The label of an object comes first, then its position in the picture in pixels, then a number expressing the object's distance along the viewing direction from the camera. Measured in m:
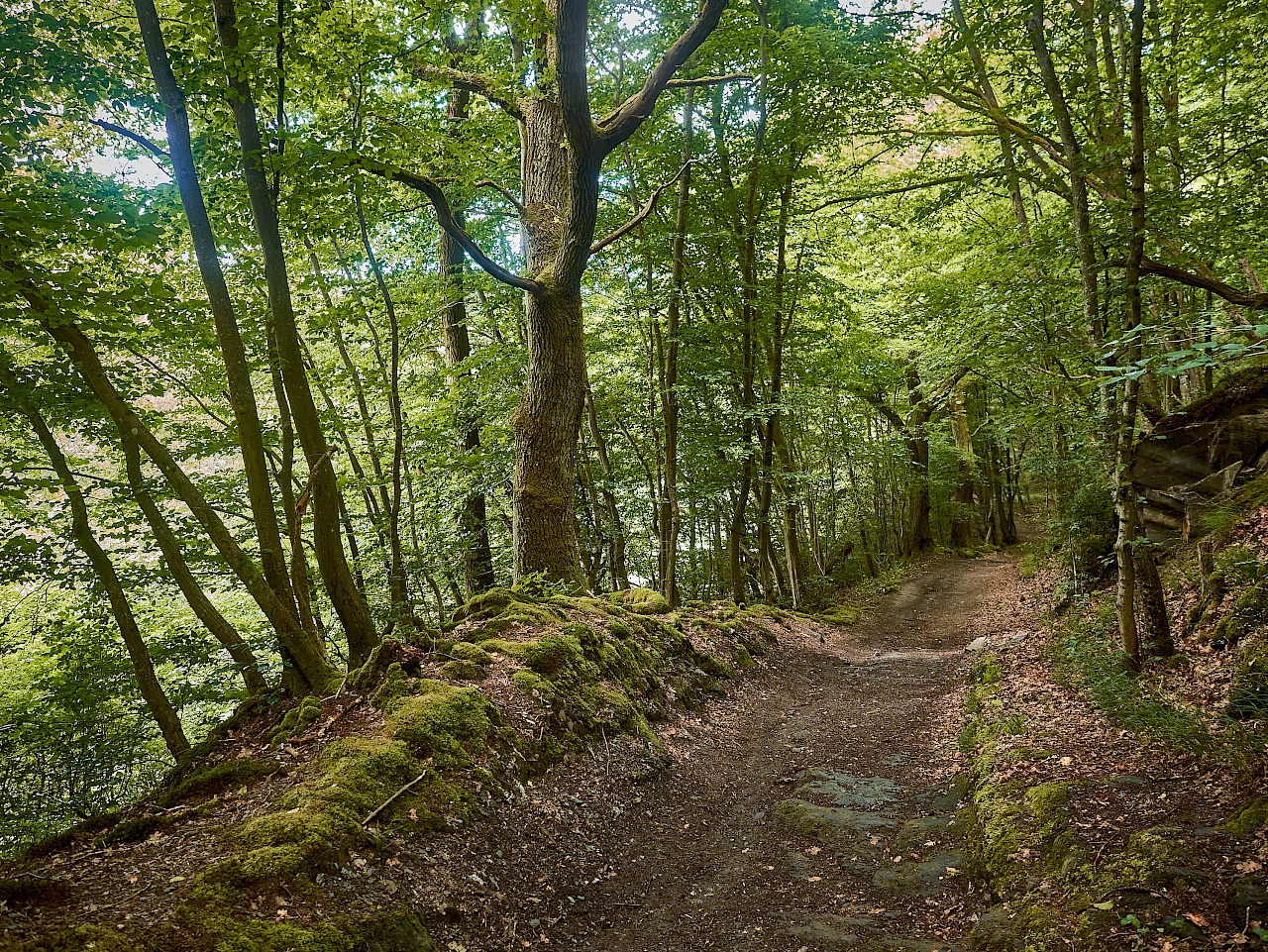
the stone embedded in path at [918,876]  4.04
